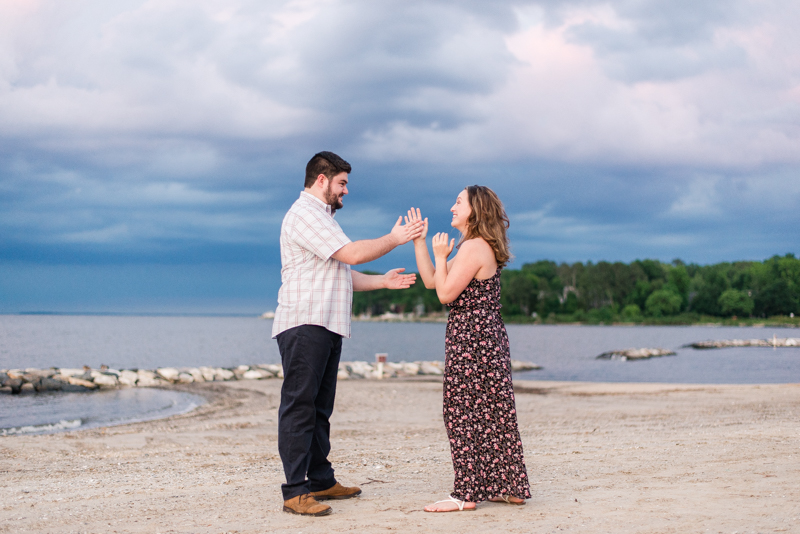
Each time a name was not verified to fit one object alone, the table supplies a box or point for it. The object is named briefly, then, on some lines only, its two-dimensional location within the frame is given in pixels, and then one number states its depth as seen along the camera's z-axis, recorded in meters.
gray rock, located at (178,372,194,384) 24.67
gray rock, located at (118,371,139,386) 23.52
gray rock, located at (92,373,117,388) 23.17
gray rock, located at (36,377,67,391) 22.64
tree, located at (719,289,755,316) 122.44
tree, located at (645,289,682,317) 131.38
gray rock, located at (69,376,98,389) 22.75
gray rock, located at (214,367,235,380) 25.42
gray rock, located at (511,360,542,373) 34.16
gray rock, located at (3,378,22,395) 22.27
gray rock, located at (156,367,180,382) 24.81
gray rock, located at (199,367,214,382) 25.18
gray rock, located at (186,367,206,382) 25.00
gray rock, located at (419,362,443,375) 29.98
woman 4.57
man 4.56
